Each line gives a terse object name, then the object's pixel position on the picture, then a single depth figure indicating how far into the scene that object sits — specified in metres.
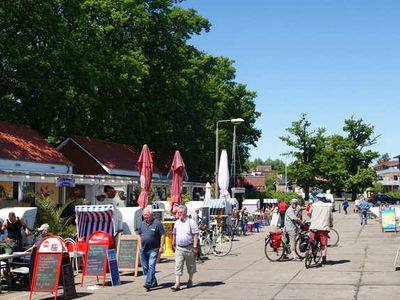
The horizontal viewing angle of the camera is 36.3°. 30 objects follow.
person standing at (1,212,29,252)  13.85
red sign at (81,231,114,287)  13.01
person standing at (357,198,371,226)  37.06
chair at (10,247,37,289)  12.69
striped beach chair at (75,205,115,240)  15.99
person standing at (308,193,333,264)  16.02
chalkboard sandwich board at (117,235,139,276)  14.66
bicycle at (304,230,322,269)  15.56
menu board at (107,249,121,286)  12.98
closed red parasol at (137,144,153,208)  20.42
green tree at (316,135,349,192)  83.38
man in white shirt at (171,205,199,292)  12.48
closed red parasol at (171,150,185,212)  22.79
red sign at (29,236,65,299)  11.34
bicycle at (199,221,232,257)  18.86
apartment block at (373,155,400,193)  147.62
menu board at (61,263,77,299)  11.48
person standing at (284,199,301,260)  17.20
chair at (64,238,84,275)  14.60
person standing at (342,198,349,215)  54.64
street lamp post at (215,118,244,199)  36.19
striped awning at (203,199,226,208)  25.86
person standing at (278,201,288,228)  31.36
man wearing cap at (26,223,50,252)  13.73
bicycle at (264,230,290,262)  17.31
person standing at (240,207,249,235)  28.92
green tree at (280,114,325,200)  83.06
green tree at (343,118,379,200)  84.75
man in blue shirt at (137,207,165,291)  12.50
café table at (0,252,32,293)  12.55
